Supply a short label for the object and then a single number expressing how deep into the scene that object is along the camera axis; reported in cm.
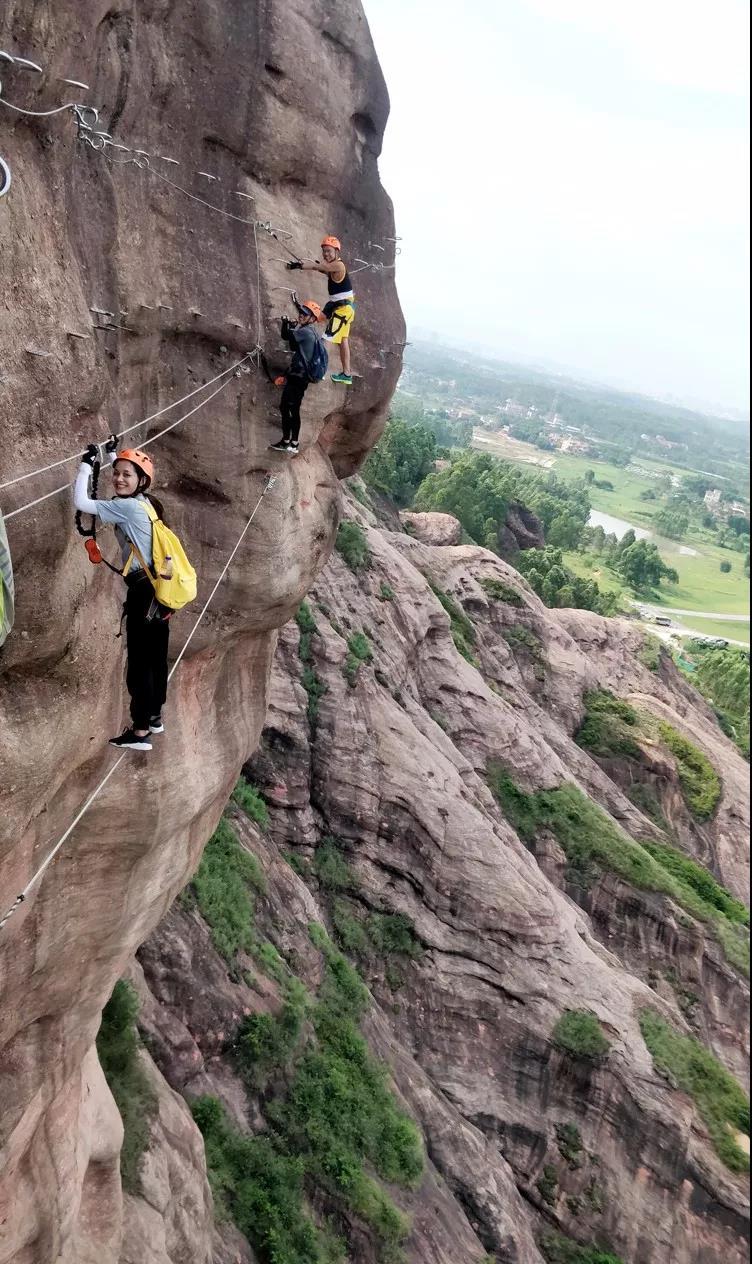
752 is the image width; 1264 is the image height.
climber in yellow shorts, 1032
